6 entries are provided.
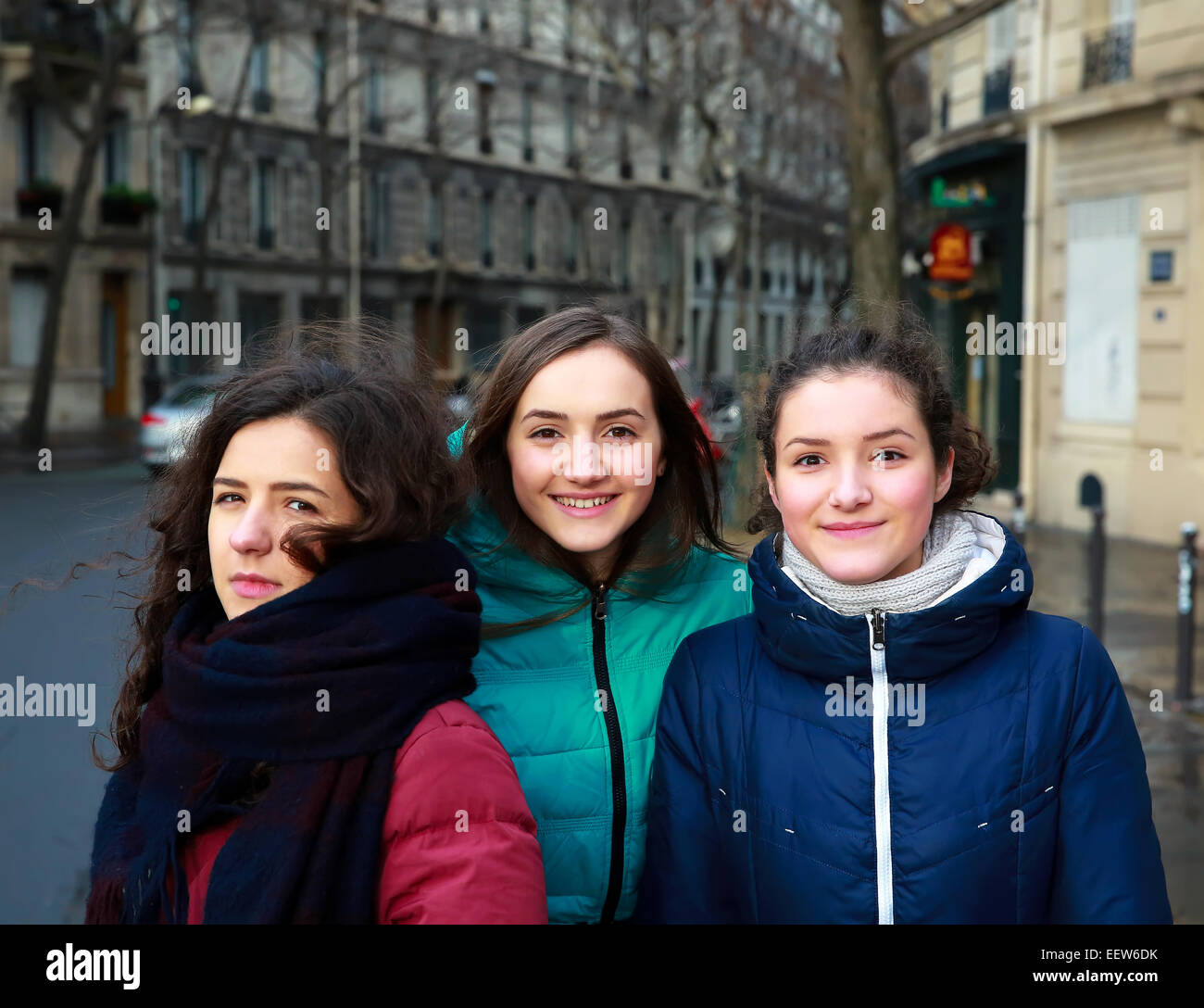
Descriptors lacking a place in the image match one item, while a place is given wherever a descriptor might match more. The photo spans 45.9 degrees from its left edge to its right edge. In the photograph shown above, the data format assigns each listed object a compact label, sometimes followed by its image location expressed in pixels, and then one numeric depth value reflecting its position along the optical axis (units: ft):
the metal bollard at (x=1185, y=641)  25.85
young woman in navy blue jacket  7.65
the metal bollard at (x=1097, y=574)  29.60
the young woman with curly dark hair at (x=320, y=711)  6.65
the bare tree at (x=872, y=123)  31.37
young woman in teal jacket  8.41
